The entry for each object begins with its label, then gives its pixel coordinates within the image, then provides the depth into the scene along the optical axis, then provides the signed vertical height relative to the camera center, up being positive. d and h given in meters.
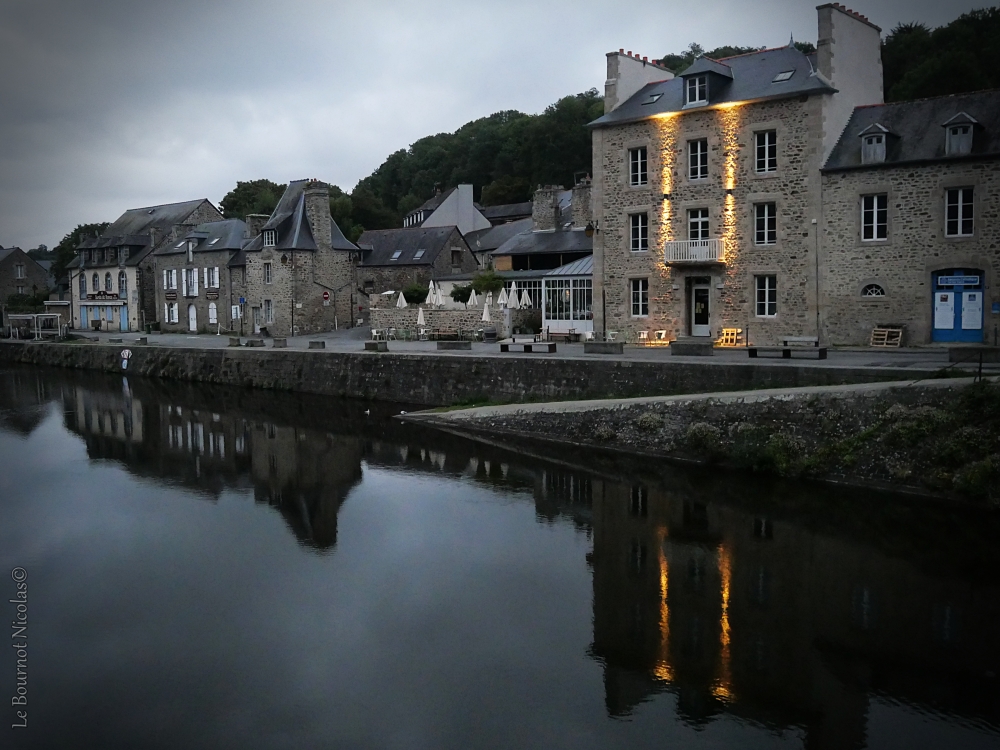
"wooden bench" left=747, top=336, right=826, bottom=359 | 18.97 -0.54
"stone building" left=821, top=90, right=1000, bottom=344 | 21.44 +2.35
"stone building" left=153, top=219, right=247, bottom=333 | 44.41 +2.78
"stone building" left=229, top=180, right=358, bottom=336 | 39.38 +2.71
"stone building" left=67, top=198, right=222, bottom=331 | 49.62 +3.75
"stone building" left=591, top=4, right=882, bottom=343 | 23.72 +3.83
